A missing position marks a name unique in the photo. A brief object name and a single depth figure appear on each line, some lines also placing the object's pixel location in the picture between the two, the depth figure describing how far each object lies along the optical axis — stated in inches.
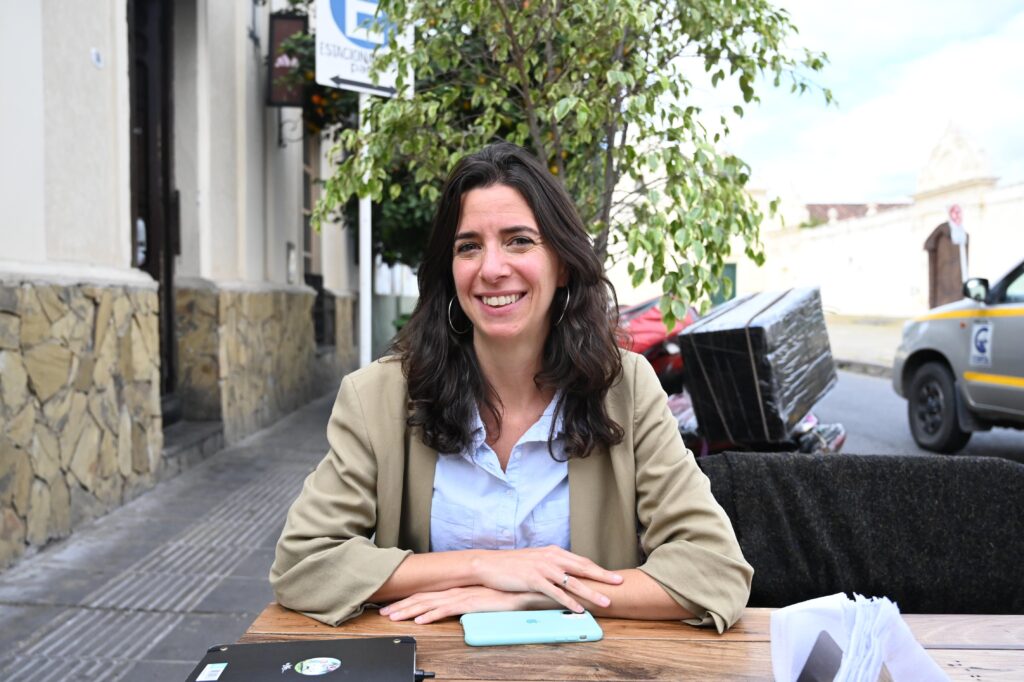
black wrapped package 130.9
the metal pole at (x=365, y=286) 182.7
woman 63.2
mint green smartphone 56.1
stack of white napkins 41.8
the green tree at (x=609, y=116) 125.3
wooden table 52.8
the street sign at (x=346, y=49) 177.9
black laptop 48.2
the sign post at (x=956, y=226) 544.8
